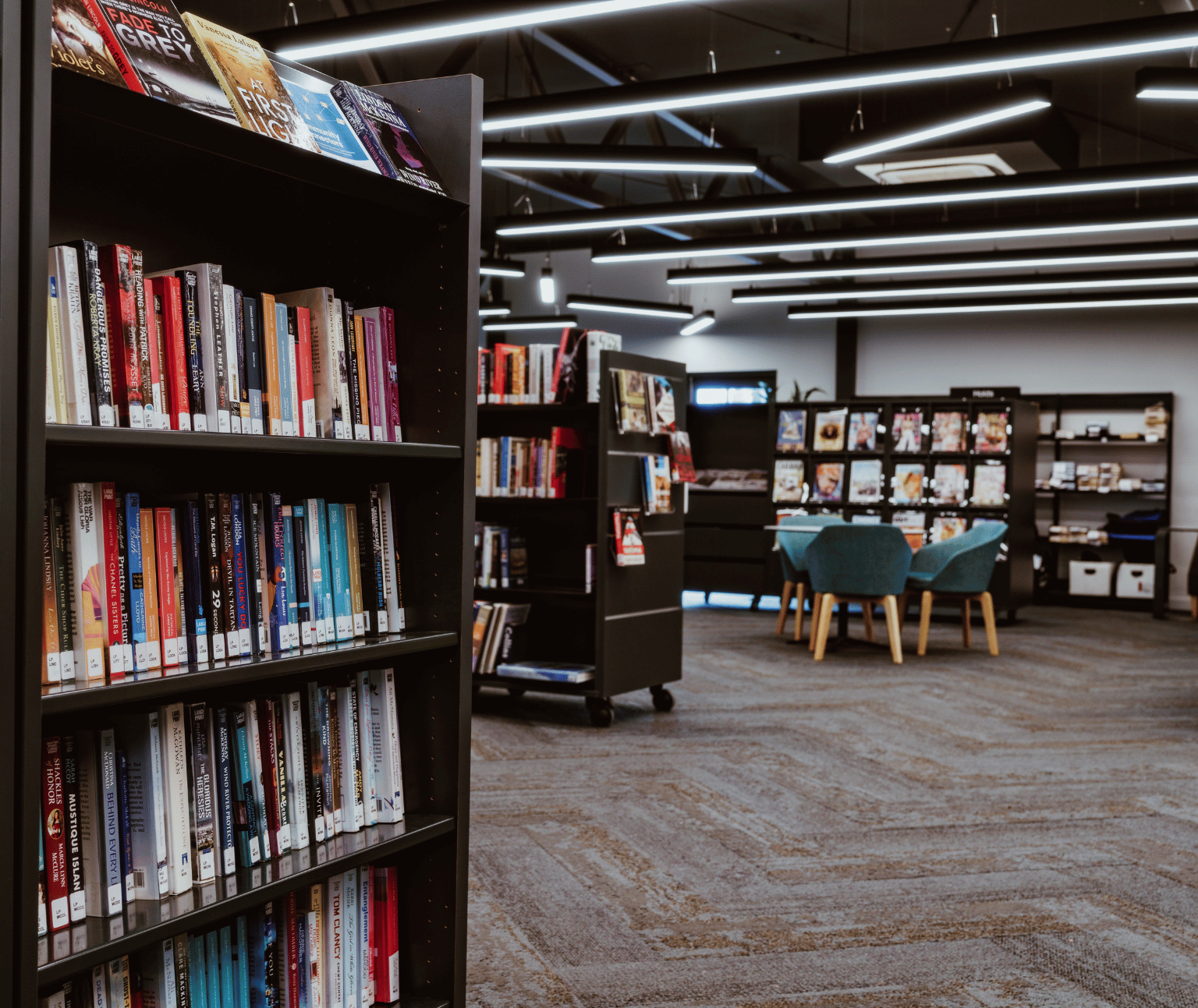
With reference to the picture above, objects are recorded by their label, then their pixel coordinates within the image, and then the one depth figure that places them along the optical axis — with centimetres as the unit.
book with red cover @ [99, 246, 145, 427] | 149
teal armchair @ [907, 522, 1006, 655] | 727
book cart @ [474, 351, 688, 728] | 505
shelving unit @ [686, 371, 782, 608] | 996
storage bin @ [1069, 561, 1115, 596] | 1053
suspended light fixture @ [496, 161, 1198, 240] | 550
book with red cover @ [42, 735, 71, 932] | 145
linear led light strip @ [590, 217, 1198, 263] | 642
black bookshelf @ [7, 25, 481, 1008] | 129
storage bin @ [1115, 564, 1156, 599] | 1030
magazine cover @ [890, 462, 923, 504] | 948
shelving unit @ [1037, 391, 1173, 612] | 1058
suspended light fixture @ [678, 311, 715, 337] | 1187
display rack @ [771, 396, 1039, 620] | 905
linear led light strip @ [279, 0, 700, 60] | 351
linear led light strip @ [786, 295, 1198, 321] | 911
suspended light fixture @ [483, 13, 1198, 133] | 369
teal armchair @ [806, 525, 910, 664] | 688
